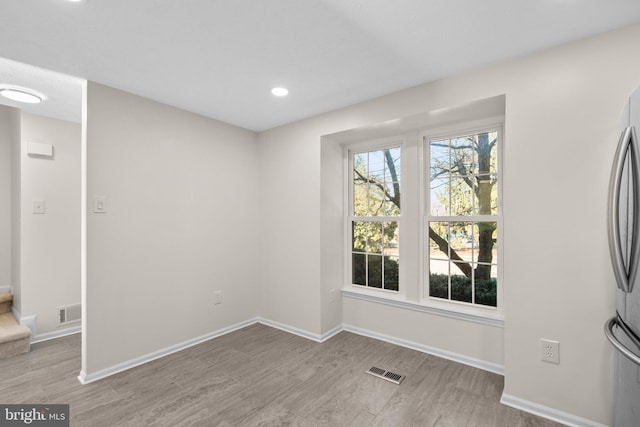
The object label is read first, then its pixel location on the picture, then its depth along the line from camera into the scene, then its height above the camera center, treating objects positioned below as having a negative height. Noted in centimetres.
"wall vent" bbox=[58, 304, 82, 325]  324 -107
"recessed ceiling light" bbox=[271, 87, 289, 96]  254 +107
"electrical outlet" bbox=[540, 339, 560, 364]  188 -87
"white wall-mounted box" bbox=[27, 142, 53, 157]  303 +69
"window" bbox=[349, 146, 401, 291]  315 -3
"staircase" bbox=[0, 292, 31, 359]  270 -112
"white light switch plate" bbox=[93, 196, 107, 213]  238 +9
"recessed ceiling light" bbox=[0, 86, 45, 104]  245 +103
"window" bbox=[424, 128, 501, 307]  259 -3
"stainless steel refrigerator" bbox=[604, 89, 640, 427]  133 -20
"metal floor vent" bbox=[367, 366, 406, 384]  234 -129
